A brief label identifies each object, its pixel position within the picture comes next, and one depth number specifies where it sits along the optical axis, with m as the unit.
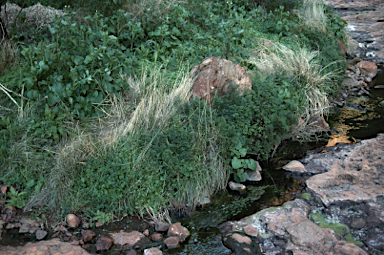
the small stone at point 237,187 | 4.34
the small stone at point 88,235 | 3.51
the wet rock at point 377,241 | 3.32
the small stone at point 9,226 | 3.64
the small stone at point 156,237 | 3.56
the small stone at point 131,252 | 3.33
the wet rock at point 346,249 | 3.21
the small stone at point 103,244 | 3.41
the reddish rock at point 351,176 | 4.04
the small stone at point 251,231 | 3.57
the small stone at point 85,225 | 3.69
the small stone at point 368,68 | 7.94
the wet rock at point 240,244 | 3.38
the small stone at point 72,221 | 3.68
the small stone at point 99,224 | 3.73
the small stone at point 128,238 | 3.49
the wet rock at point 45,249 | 3.25
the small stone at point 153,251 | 3.32
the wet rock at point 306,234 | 3.38
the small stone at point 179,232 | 3.58
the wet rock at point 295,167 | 4.70
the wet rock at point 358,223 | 3.58
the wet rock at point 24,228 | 3.60
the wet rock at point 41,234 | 3.51
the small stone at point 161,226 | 3.67
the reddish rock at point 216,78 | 4.84
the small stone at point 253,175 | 4.57
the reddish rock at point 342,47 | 8.02
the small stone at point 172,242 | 3.46
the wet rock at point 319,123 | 5.65
